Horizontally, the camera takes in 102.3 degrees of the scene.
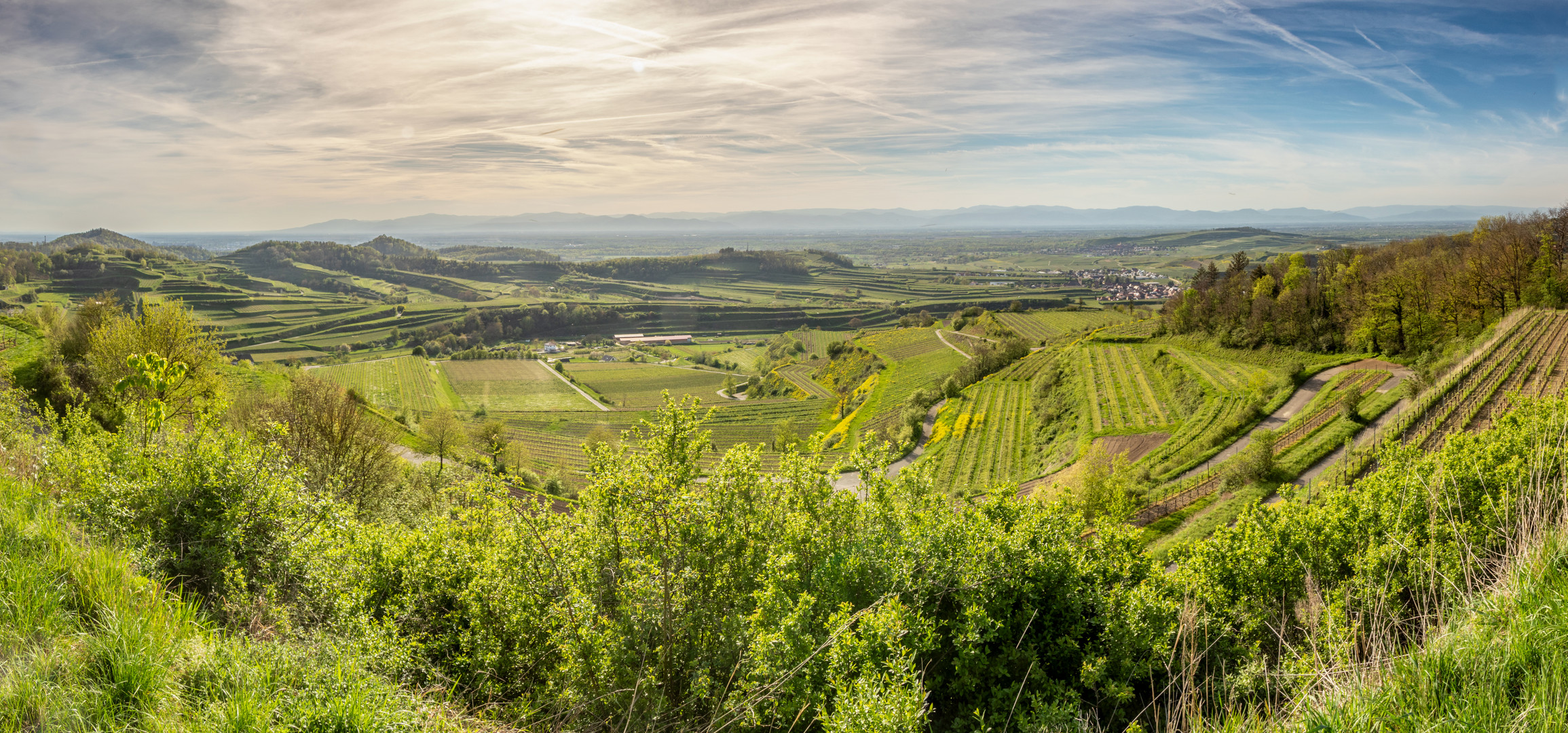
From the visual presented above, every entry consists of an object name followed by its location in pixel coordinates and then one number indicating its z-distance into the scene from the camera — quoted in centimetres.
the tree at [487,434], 6277
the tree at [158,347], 3475
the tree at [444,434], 5700
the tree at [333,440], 3431
